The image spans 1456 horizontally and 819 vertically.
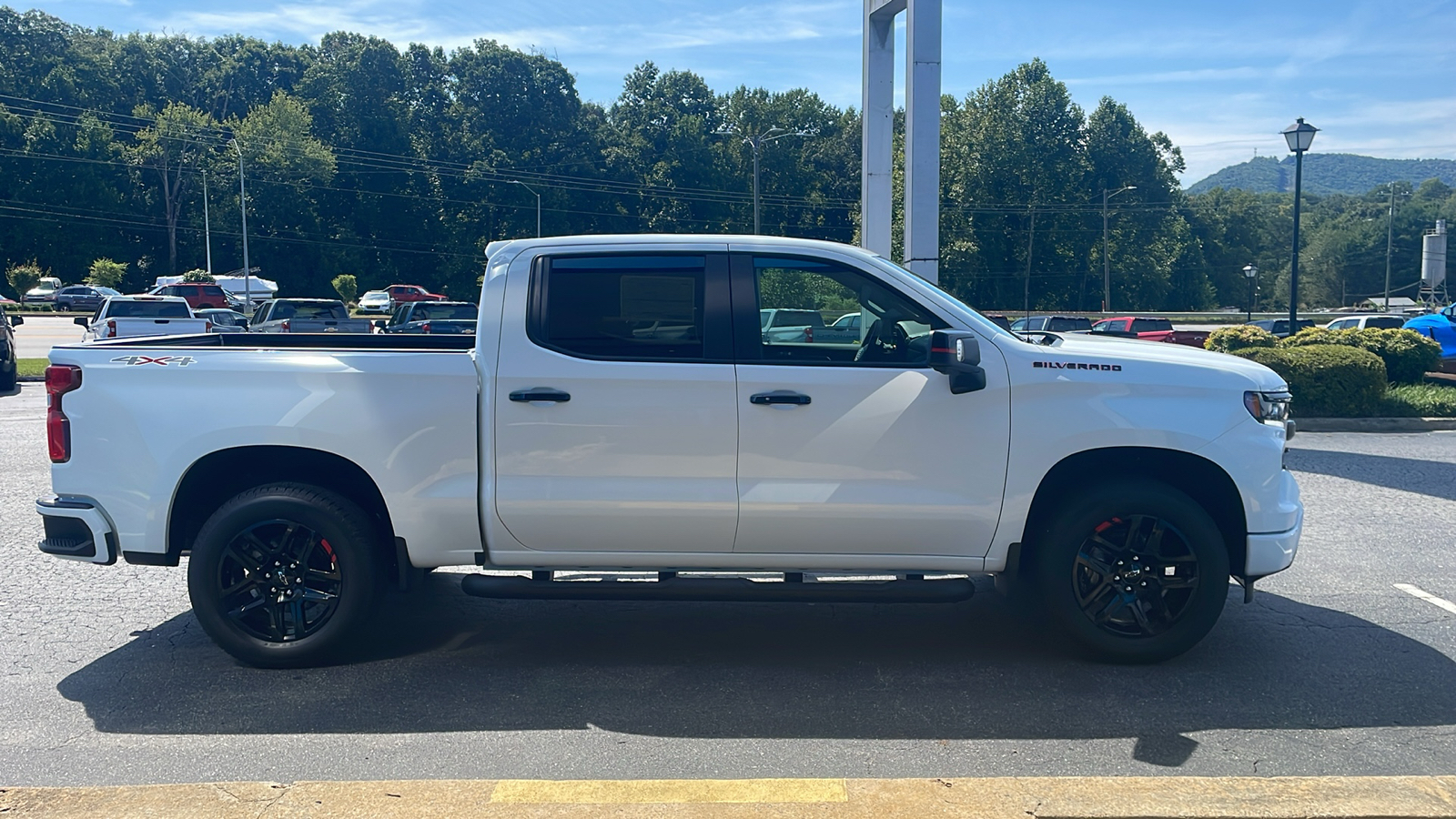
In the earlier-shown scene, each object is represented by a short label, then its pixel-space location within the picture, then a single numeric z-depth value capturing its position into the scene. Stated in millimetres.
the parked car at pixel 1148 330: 30531
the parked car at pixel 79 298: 61672
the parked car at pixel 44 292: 65750
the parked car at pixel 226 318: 31766
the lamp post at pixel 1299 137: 22547
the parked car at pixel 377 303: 66062
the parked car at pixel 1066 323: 35781
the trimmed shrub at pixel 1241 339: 17500
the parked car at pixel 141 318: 21672
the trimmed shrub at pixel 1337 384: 15438
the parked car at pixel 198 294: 55344
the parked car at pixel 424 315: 25970
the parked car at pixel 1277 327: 42056
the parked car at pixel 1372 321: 35375
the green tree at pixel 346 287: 70938
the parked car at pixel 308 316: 28531
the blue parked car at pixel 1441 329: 23078
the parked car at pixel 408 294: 67438
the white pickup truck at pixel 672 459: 4879
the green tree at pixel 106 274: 71125
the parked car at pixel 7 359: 19562
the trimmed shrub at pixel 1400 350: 18156
